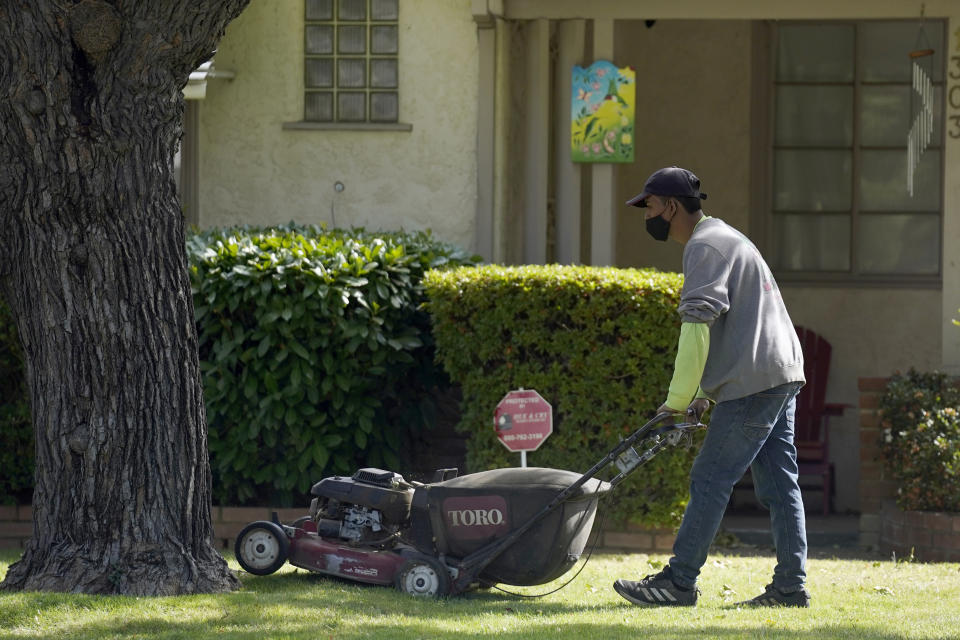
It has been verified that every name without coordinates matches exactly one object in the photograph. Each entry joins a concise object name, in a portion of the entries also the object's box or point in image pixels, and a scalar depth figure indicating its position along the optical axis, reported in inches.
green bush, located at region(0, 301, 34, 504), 677.9
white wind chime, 774.5
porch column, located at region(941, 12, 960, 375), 739.4
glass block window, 805.9
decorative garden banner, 751.1
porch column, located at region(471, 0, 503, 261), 785.6
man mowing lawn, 446.9
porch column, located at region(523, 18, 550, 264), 775.1
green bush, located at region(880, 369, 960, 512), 657.0
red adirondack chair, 843.2
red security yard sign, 613.9
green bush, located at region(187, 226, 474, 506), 651.5
